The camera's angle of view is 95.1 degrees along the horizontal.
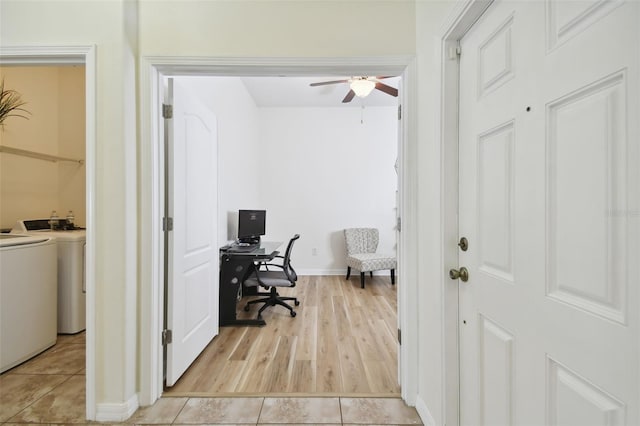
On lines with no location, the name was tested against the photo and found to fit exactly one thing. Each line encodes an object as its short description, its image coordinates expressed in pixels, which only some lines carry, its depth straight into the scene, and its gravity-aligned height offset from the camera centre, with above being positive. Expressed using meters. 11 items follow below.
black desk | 3.02 -0.69
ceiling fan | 3.29 +1.48
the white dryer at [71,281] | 2.77 -0.65
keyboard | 3.13 -0.40
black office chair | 3.14 -0.74
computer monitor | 3.65 -0.16
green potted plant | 2.90 +1.06
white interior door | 1.91 -0.14
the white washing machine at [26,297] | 2.14 -0.66
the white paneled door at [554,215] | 0.65 +0.00
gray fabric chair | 4.55 -0.68
